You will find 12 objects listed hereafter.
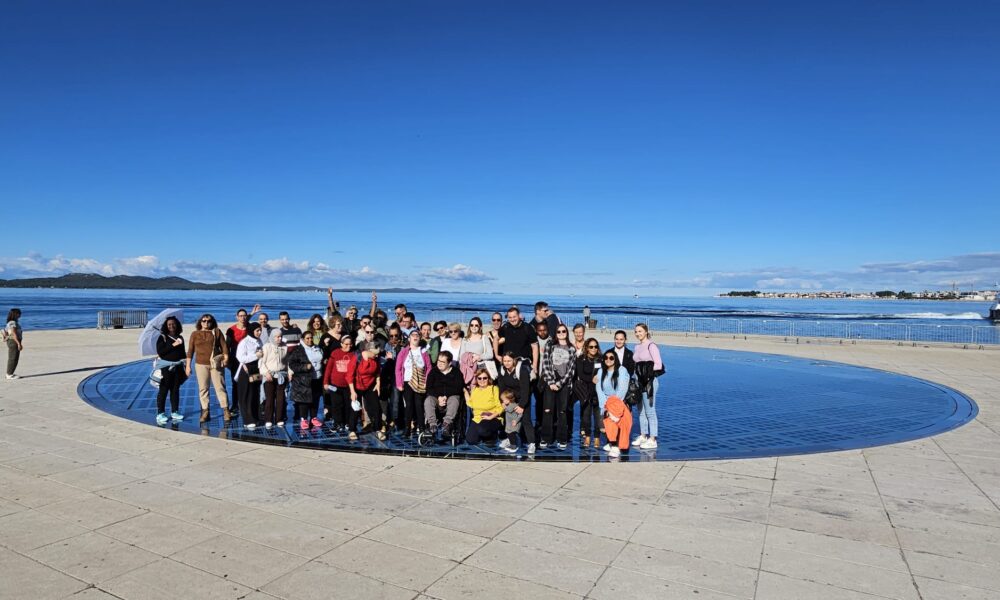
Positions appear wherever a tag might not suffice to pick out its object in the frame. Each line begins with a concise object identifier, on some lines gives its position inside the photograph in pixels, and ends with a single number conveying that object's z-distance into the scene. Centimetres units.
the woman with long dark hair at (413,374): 824
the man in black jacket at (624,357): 793
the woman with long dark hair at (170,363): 907
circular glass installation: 788
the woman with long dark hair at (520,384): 783
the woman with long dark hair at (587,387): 802
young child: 781
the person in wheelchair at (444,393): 808
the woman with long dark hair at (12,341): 1277
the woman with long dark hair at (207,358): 921
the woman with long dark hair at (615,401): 764
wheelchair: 805
